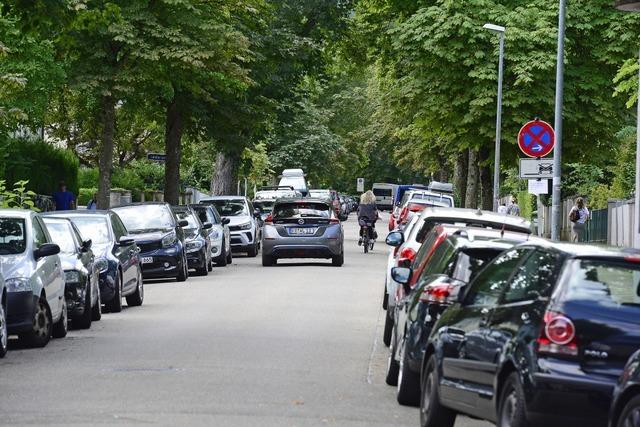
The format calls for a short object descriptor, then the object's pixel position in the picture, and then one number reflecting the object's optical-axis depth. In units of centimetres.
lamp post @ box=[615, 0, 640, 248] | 2017
